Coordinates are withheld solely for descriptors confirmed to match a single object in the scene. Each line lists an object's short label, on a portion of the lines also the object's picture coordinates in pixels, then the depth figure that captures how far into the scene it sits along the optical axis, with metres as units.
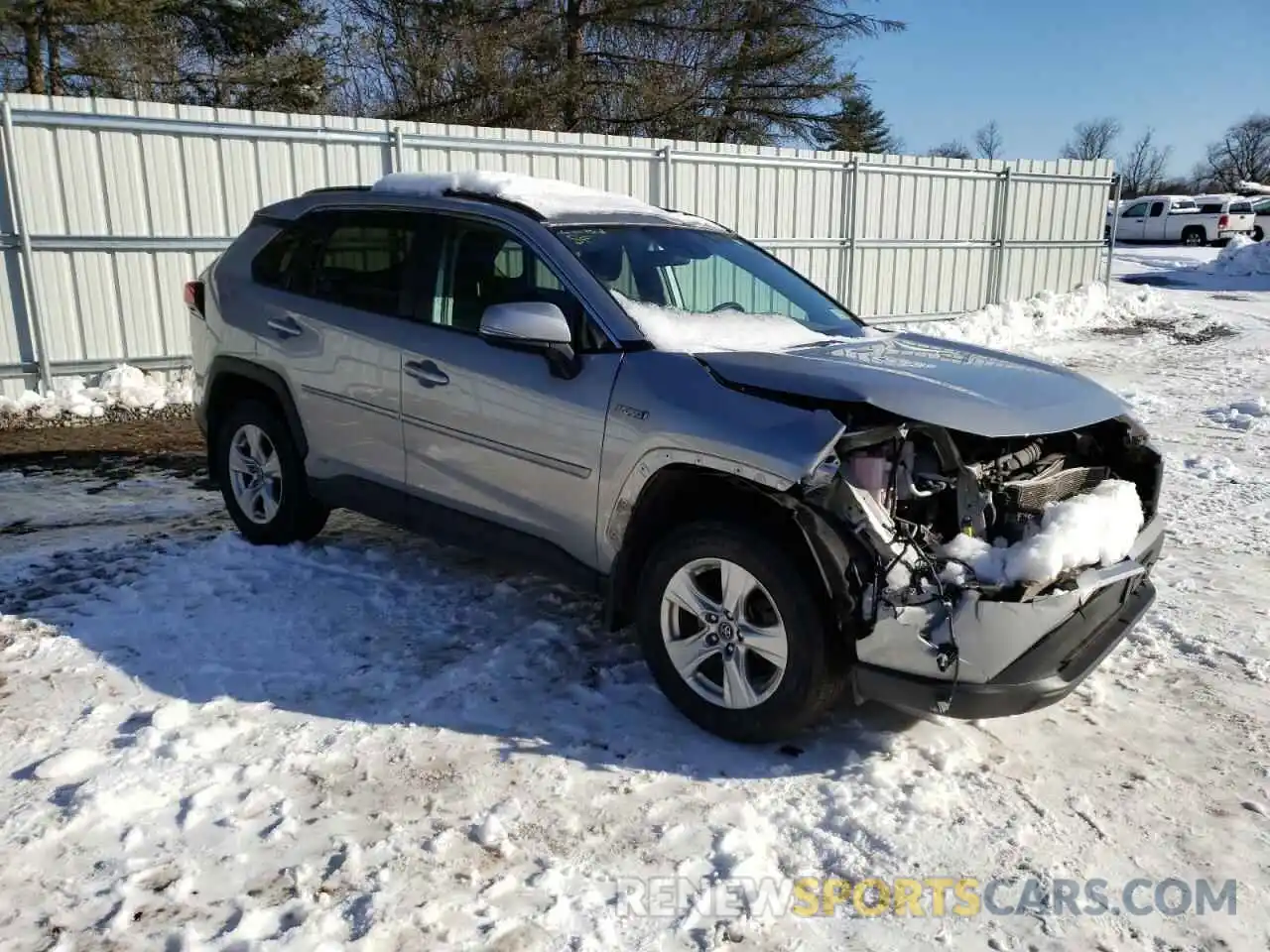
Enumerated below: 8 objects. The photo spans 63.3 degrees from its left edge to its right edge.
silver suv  3.16
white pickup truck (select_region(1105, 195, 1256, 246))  37.44
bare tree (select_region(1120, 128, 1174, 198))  90.94
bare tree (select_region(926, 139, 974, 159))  64.14
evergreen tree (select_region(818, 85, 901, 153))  22.67
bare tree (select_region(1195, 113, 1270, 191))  84.06
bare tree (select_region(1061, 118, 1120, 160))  93.06
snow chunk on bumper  3.09
